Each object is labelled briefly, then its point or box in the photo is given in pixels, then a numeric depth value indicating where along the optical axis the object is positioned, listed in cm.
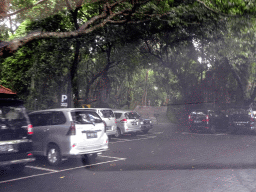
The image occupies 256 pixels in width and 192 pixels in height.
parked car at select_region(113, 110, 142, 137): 1677
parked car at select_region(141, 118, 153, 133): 1812
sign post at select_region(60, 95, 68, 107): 1683
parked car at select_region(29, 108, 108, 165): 809
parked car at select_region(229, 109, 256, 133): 1838
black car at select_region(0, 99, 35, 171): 661
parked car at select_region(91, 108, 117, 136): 1528
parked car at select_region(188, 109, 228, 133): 1973
